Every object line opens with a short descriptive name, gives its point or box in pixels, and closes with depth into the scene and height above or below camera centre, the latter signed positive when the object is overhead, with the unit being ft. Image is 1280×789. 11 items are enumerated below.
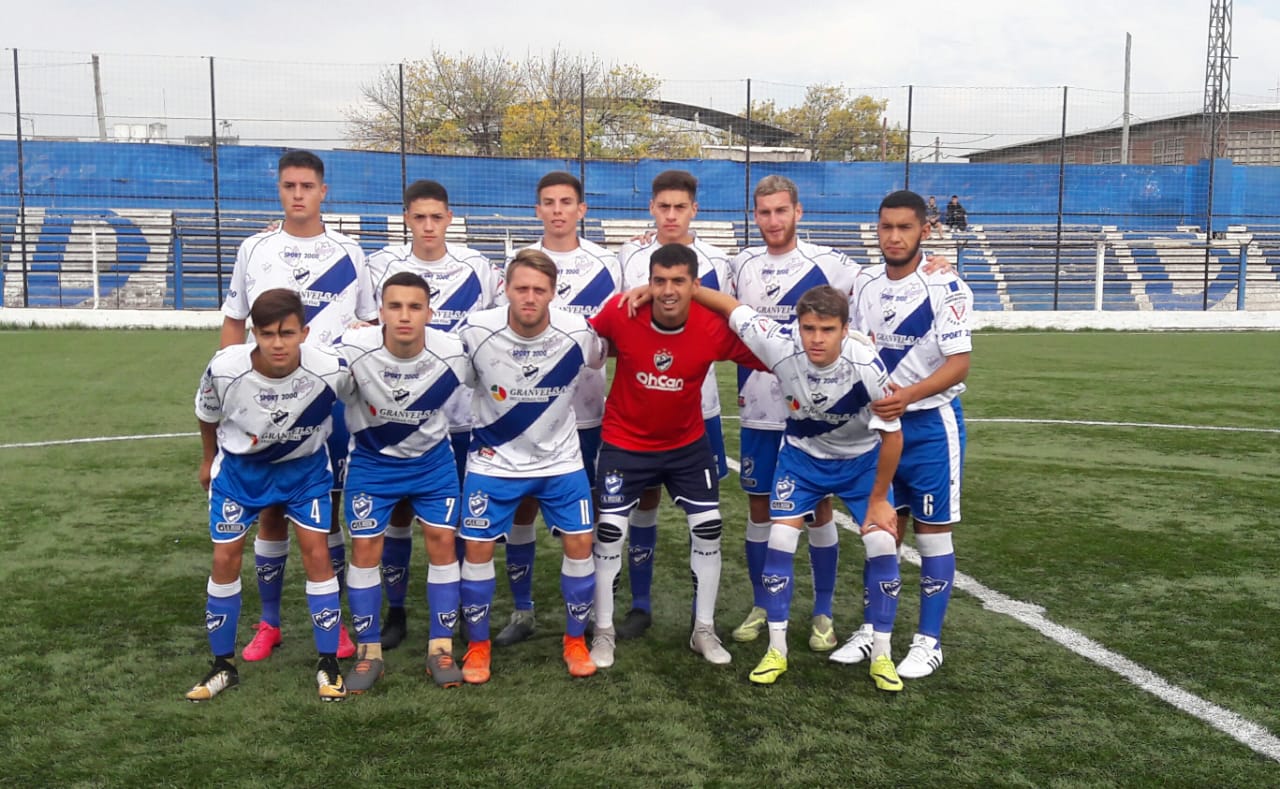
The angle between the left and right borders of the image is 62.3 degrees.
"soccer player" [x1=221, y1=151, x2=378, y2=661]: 15.03 -0.02
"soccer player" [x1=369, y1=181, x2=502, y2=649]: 15.51 -0.10
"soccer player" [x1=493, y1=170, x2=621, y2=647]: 15.40 -0.30
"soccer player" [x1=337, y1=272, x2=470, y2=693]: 13.35 -2.40
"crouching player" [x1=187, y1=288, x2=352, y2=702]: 12.80 -2.28
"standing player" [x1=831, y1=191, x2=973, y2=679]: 13.82 -1.46
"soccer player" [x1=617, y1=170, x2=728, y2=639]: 15.44 -0.03
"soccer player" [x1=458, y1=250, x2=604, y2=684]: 13.84 -2.30
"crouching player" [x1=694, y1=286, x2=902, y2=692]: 13.24 -2.22
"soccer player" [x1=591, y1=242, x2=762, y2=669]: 14.34 -2.25
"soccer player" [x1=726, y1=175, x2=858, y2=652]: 15.20 -1.58
